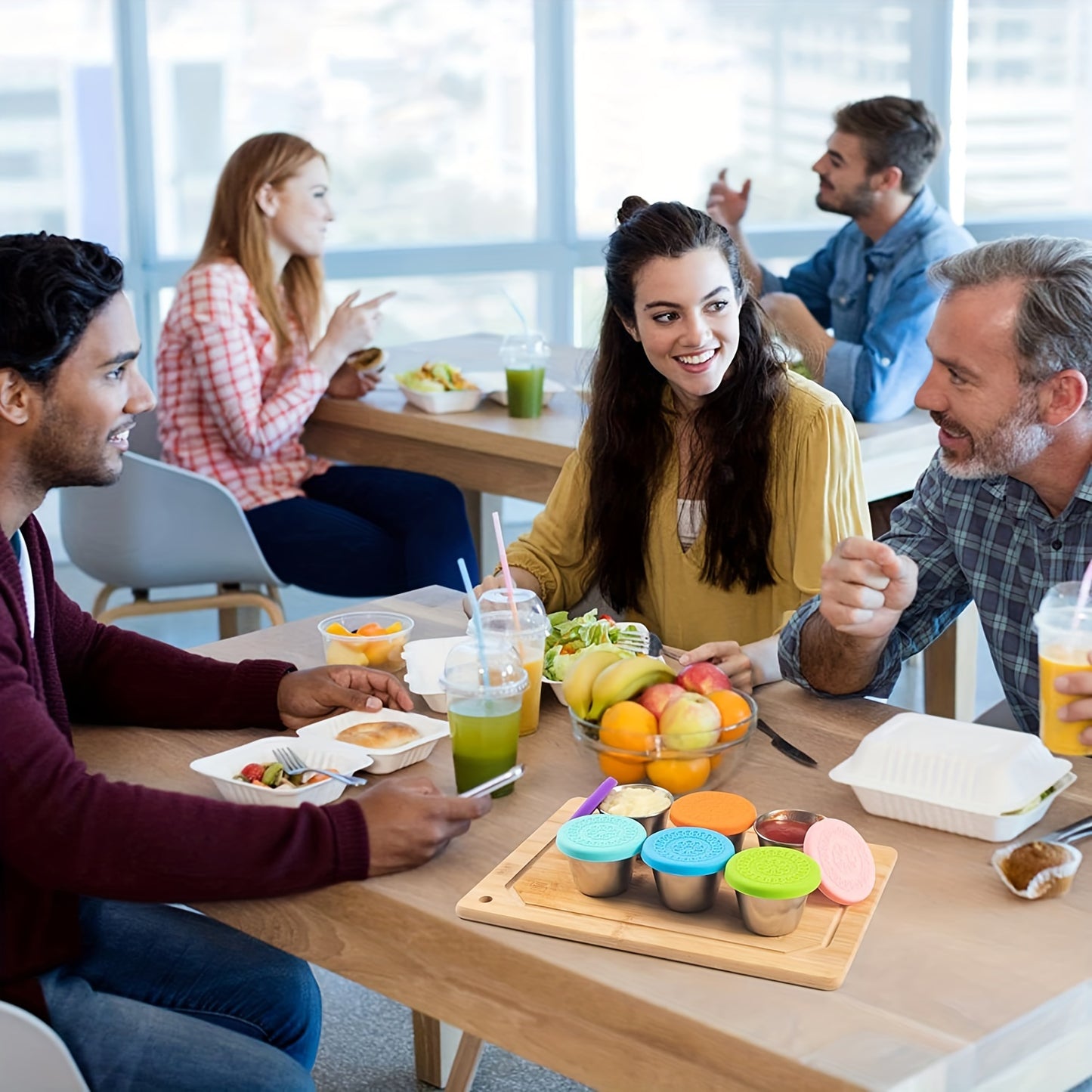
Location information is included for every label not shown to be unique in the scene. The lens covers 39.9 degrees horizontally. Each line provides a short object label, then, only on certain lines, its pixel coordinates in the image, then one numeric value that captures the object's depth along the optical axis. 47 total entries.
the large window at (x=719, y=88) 5.26
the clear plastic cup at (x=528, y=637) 1.60
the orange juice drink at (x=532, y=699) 1.61
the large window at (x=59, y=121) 4.63
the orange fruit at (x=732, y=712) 1.44
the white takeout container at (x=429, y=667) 1.70
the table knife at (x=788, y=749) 1.55
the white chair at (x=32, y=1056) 1.30
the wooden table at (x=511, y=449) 3.04
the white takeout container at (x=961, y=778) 1.37
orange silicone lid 1.34
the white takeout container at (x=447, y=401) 3.31
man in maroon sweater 1.33
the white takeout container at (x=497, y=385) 3.37
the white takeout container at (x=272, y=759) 1.43
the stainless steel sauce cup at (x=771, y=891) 1.18
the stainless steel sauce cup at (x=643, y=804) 1.36
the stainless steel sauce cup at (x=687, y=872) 1.22
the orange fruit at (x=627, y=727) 1.43
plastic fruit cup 1.82
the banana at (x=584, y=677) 1.49
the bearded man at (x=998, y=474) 1.72
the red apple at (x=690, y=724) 1.42
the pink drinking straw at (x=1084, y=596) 1.33
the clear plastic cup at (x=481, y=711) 1.44
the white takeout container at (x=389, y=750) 1.53
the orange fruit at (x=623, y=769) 1.45
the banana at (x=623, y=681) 1.47
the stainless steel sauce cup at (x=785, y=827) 1.32
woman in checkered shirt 3.25
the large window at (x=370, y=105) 4.87
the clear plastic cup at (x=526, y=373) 3.22
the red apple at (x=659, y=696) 1.45
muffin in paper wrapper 1.25
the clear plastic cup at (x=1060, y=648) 1.37
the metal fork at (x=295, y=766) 1.47
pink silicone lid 1.24
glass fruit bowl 1.42
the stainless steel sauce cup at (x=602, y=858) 1.25
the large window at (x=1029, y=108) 5.30
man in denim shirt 3.16
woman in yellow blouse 2.13
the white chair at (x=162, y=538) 3.04
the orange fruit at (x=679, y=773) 1.43
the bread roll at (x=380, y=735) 1.55
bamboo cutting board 1.15
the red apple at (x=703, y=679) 1.49
